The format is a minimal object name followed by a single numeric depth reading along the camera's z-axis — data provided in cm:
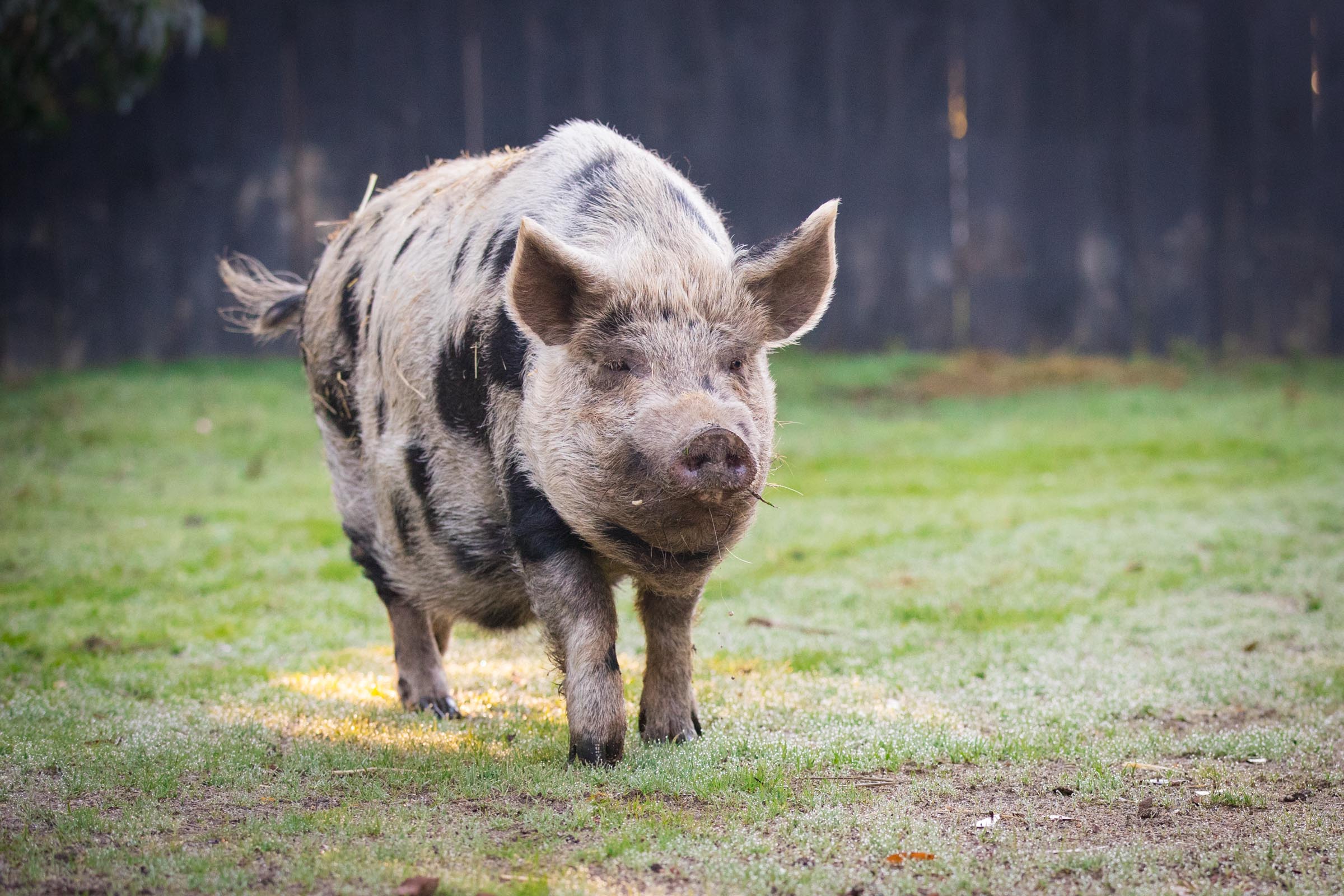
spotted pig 747
